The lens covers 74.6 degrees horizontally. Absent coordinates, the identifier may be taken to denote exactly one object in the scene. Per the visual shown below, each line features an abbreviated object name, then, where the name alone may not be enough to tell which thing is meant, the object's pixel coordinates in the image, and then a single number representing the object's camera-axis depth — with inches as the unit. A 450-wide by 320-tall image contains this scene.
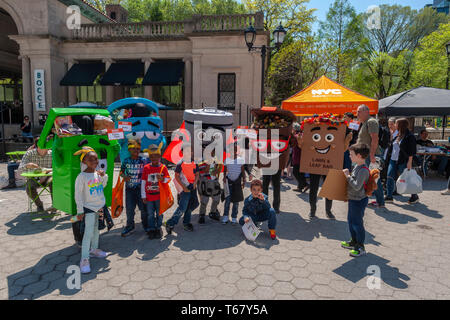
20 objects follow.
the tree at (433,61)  929.5
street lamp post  398.6
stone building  634.2
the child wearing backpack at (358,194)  163.3
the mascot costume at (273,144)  226.2
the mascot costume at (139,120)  237.6
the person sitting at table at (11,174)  316.2
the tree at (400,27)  1371.8
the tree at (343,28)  1190.9
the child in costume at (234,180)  214.8
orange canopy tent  359.6
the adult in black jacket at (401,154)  260.1
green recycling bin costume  168.4
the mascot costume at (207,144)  207.5
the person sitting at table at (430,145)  411.2
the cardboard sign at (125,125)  225.0
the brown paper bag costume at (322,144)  220.7
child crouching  193.0
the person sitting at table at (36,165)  230.4
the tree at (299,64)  960.9
